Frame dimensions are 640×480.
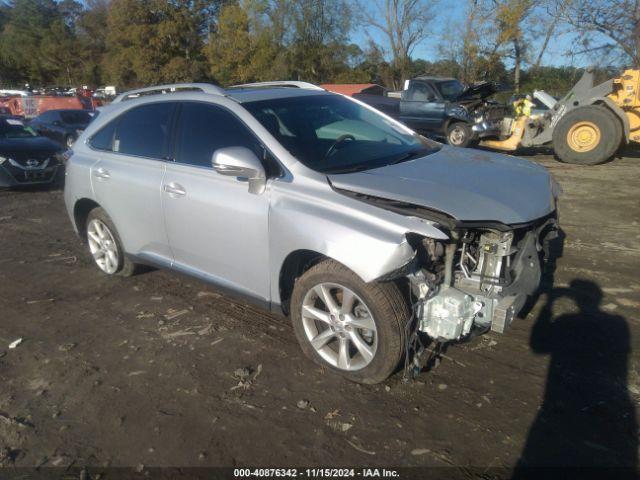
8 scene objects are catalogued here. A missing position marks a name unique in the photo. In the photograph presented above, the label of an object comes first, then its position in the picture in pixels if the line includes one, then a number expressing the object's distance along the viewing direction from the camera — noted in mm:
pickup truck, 13031
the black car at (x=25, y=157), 9680
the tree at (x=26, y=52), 62750
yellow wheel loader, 10711
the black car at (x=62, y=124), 15367
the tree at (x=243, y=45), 38844
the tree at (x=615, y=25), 20109
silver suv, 2842
